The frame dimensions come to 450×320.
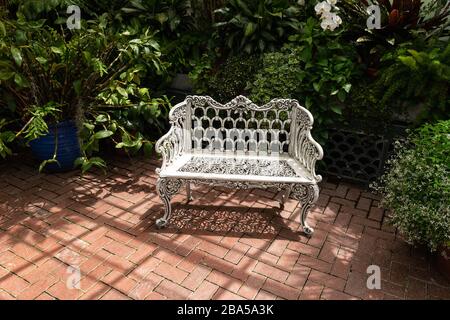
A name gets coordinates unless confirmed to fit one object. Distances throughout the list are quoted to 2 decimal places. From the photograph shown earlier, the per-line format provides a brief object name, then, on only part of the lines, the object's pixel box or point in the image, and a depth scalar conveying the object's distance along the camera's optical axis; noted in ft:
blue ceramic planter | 12.21
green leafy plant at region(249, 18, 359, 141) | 11.66
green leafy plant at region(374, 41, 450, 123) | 10.11
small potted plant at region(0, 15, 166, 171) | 10.88
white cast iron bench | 9.27
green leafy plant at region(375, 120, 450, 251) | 7.65
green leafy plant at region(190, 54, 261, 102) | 12.99
